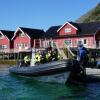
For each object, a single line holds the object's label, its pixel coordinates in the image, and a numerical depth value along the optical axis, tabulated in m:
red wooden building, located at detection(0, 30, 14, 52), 38.84
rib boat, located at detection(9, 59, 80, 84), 12.81
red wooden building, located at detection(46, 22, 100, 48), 33.69
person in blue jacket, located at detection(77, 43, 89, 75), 13.51
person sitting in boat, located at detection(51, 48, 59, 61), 14.22
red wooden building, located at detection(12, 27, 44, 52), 37.43
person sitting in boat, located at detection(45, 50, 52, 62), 14.26
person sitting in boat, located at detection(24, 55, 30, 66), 16.01
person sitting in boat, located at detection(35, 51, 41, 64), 14.61
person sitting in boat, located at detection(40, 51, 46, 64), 14.39
